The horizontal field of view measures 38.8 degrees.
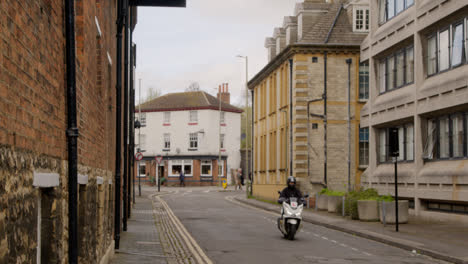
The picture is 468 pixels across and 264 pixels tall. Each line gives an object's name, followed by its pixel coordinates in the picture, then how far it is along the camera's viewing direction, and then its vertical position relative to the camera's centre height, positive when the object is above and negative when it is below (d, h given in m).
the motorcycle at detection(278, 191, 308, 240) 17.97 -1.56
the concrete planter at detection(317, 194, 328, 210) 30.83 -2.00
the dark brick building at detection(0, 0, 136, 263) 3.72 +0.21
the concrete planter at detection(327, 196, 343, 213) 29.02 -1.95
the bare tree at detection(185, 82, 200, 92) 103.82 +11.17
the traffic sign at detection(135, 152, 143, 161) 44.21 +0.20
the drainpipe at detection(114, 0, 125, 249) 13.97 +0.91
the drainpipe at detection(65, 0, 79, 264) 5.70 +0.24
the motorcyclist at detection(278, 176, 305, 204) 18.66 -0.94
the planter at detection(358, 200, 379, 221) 24.09 -1.85
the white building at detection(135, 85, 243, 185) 79.31 +2.65
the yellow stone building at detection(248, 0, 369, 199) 39.12 +3.47
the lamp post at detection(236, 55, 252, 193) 54.08 +7.74
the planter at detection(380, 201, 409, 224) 22.78 -1.83
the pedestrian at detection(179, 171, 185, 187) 75.62 -2.28
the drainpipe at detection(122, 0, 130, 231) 17.92 +1.31
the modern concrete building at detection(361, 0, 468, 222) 22.58 +2.27
